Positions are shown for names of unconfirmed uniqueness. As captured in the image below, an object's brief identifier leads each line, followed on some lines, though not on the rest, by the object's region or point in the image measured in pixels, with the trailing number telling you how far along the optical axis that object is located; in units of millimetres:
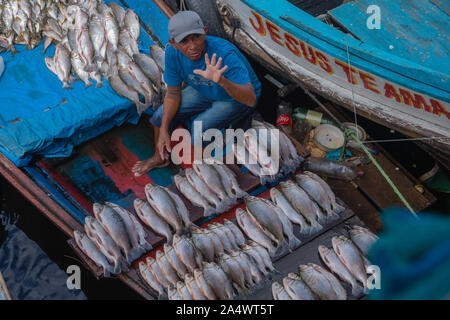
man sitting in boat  3232
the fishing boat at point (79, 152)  3670
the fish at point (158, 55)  4537
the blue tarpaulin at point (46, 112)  3771
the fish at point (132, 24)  4797
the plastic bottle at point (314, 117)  4703
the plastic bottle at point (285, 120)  4578
